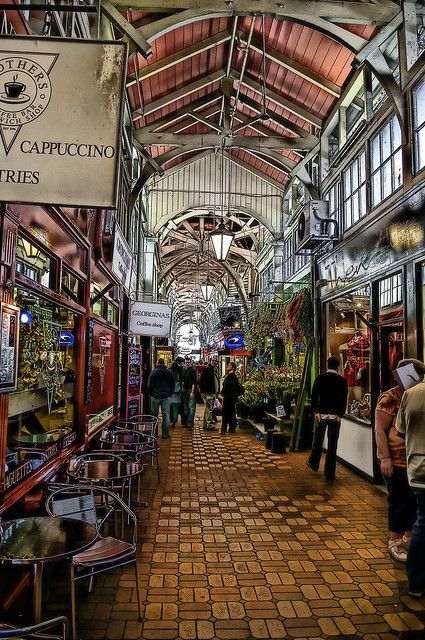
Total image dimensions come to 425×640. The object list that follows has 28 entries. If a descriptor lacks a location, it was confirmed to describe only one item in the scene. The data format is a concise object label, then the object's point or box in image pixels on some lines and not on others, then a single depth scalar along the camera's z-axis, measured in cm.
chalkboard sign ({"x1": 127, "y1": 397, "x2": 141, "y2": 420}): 1011
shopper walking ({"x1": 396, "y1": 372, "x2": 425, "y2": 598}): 352
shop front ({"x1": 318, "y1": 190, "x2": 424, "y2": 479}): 590
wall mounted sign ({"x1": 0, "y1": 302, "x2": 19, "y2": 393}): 324
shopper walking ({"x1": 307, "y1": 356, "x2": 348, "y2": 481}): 708
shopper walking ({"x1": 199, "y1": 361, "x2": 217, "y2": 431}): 1254
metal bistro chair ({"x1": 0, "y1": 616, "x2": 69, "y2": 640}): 179
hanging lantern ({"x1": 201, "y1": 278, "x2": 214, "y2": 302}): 1766
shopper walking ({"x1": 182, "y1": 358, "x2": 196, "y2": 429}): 1241
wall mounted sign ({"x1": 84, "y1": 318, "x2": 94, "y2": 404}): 612
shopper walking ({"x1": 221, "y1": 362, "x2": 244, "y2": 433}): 1128
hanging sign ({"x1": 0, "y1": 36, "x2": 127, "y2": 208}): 275
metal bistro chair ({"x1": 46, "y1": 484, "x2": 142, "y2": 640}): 300
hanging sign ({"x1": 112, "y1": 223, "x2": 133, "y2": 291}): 711
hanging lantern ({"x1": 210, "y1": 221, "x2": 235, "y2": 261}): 995
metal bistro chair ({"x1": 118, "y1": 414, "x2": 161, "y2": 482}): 619
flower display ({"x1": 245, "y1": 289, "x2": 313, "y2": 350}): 1034
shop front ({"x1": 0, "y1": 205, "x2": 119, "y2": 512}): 343
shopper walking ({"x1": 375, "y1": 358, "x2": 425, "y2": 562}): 430
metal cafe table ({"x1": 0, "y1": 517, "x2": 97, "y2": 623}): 245
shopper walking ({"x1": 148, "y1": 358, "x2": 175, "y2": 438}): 1015
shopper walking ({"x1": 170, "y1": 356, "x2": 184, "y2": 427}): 1168
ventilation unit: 891
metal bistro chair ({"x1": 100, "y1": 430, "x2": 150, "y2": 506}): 573
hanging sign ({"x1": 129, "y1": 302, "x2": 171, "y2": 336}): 999
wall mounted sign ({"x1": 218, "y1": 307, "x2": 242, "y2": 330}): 2030
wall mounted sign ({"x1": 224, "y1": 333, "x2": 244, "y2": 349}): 1962
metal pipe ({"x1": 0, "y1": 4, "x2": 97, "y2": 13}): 313
